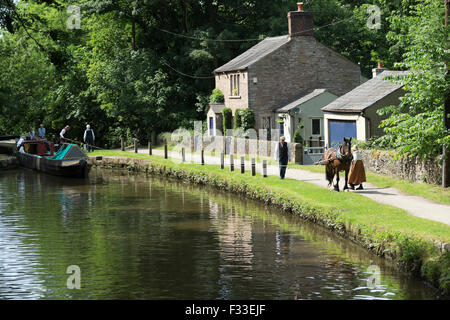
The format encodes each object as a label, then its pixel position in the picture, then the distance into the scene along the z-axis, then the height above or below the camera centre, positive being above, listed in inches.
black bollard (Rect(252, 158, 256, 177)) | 1282.5 -42.8
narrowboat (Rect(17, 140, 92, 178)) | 1609.3 -24.0
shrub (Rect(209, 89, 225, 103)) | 2194.9 +144.8
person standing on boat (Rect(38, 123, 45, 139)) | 1968.5 +43.3
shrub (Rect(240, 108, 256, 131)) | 2004.2 +70.4
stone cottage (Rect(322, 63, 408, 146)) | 1518.2 +70.6
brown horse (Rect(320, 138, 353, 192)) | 1064.8 -26.3
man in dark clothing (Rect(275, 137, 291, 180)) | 1218.6 -18.4
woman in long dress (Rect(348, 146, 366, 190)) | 1073.5 -46.3
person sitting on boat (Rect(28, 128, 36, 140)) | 1903.3 +36.9
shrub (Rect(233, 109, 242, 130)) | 2034.9 +72.1
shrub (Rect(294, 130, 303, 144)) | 1732.3 +13.6
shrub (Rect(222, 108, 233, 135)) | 2090.3 +75.2
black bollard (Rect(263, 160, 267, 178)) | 1258.0 -45.8
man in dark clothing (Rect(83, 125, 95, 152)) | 2066.9 +28.4
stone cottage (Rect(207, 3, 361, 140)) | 2020.2 +199.3
